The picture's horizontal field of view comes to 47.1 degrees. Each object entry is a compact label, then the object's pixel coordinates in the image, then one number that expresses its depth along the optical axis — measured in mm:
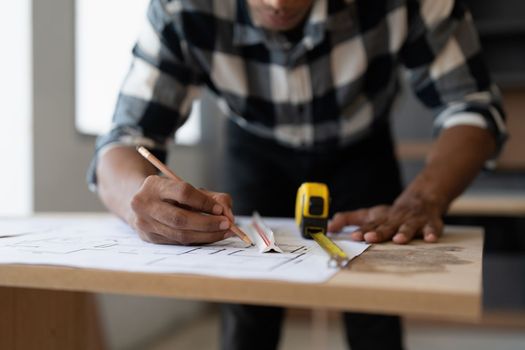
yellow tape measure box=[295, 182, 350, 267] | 763
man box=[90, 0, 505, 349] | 1046
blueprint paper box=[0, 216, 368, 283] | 551
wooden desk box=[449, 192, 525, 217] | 2254
